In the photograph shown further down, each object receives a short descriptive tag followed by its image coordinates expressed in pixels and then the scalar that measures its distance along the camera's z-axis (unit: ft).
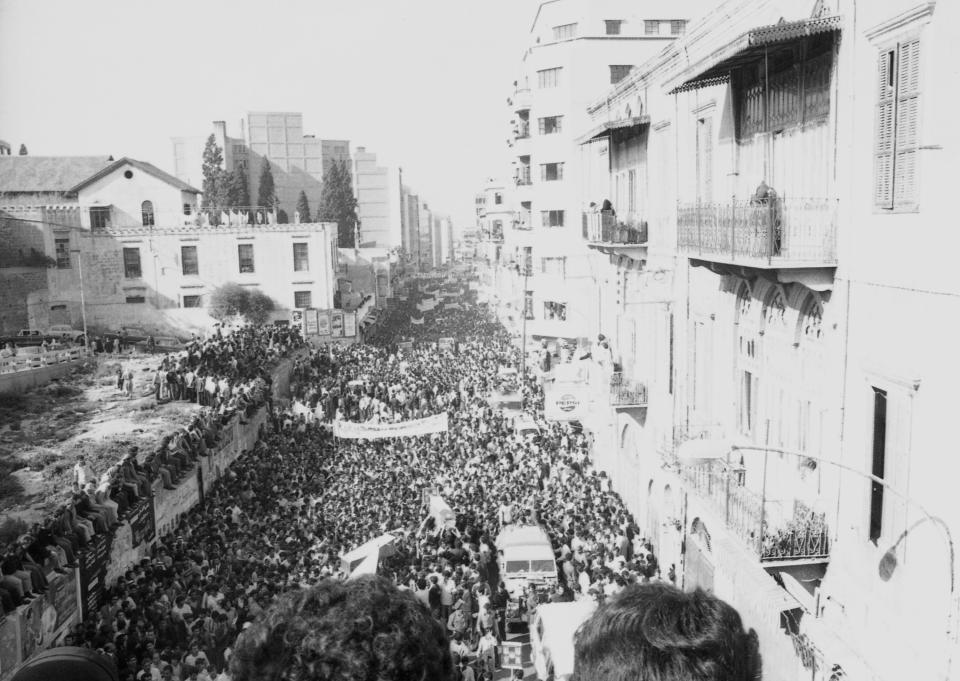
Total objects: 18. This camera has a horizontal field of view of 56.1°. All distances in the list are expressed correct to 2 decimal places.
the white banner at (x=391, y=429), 87.56
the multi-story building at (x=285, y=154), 286.66
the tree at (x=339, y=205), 259.80
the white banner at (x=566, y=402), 84.33
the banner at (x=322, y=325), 164.55
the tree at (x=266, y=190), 265.75
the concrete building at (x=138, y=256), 157.48
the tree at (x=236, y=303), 164.04
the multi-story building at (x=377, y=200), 361.10
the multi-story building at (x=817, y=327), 30.48
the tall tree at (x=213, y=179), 233.35
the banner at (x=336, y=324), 165.27
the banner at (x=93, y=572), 54.75
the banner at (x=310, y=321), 163.84
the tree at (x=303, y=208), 247.50
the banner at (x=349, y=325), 165.68
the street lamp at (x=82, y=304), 151.74
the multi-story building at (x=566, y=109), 136.36
